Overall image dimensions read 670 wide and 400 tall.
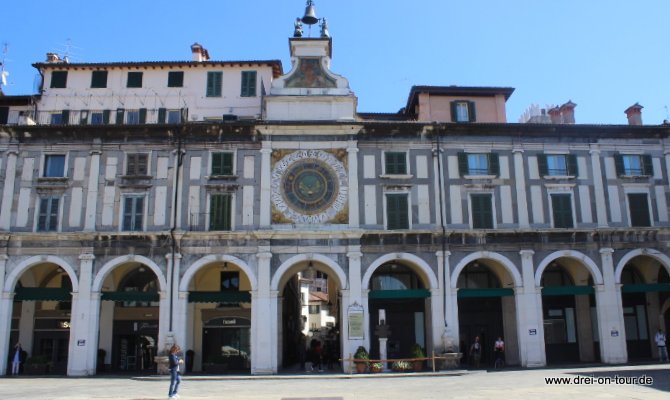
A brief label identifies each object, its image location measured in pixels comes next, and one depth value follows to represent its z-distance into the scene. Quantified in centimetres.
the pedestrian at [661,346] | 3416
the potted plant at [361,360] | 3209
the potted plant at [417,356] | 3234
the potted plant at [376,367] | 3222
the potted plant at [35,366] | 3425
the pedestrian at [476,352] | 3391
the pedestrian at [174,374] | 2197
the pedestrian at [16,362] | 3366
